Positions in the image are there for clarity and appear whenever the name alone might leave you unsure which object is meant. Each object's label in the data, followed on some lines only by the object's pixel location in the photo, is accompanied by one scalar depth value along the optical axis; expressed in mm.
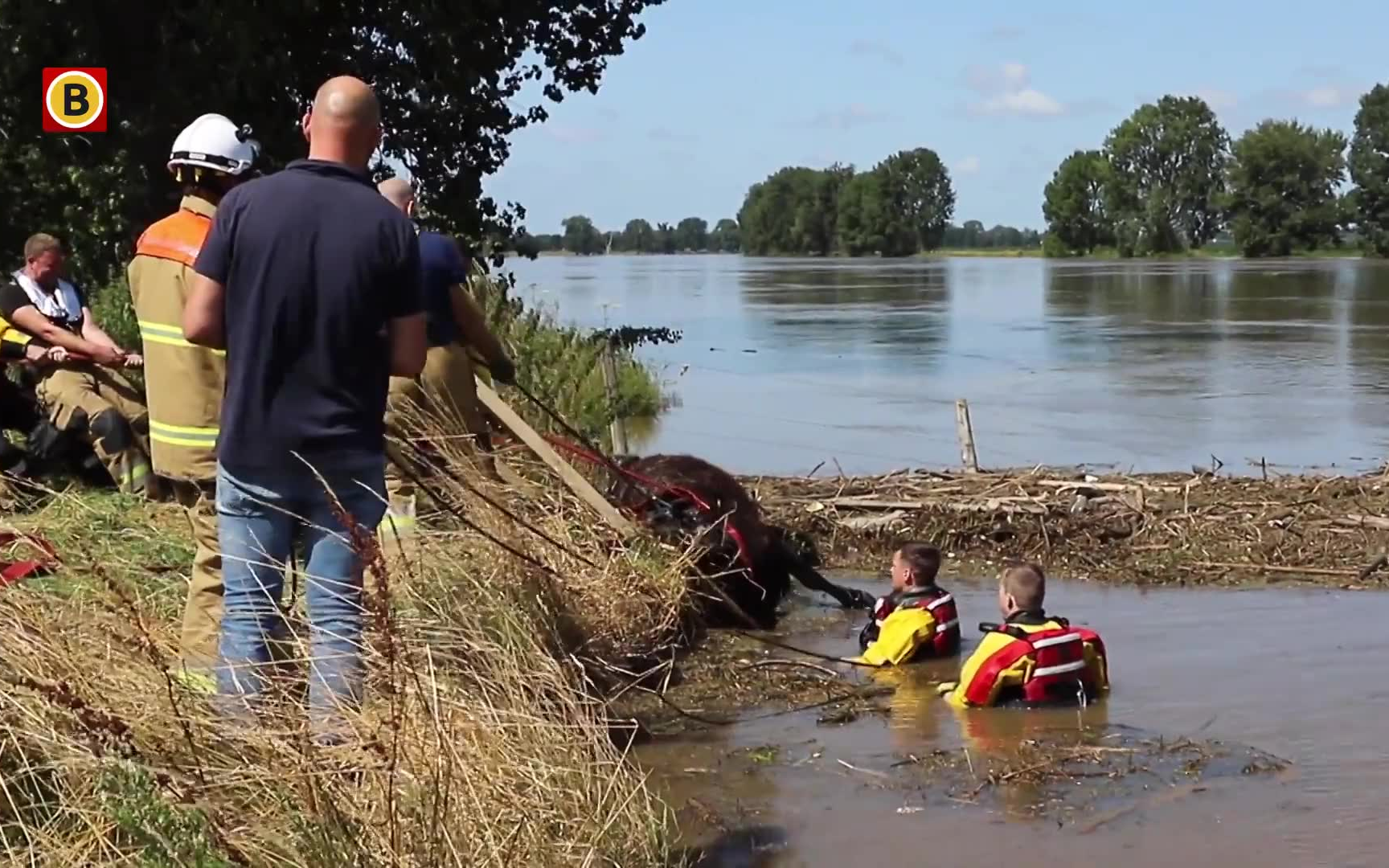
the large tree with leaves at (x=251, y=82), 14680
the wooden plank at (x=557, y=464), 7859
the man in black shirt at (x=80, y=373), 8734
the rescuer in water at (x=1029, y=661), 7133
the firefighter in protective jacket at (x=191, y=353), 5086
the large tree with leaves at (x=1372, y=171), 116125
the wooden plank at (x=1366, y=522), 10523
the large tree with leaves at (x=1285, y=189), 117500
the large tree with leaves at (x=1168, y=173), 133875
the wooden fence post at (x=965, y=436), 13555
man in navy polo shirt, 4344
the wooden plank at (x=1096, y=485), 11353
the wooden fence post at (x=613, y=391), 15153
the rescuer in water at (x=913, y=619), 8023
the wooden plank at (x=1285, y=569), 9961
